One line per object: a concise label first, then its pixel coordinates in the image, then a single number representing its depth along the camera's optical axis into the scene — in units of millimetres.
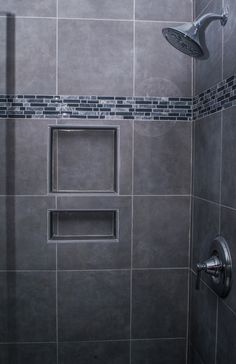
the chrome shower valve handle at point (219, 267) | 1277
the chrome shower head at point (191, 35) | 1178
